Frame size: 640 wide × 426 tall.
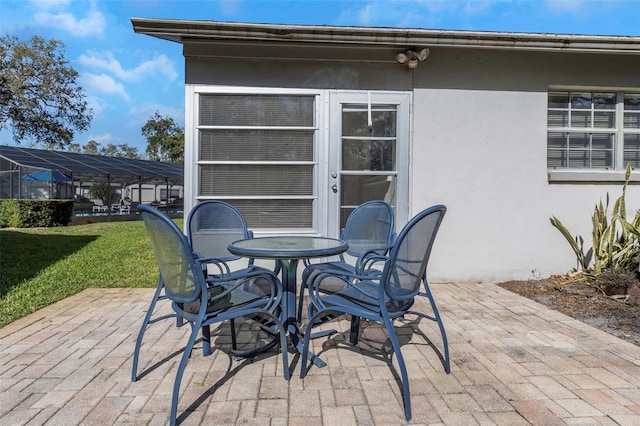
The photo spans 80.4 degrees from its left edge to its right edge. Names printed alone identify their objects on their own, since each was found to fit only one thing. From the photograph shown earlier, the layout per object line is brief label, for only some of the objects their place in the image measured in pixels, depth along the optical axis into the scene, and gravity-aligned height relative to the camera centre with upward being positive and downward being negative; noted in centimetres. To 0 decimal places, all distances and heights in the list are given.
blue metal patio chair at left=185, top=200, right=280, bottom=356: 315 -21
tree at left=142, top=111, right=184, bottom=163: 3241 +607
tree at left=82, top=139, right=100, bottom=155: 5247 +788
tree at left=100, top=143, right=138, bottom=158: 5206 +748
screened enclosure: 1470 +136
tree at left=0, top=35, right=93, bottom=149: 1301 +397
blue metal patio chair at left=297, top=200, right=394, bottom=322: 339 -20
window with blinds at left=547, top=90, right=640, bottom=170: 489 +104
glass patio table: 232 -29
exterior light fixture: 432 +174
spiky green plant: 447 -37
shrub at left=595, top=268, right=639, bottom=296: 406 -78
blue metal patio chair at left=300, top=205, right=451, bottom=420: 199 -46
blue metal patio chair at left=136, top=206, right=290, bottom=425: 194 -47
